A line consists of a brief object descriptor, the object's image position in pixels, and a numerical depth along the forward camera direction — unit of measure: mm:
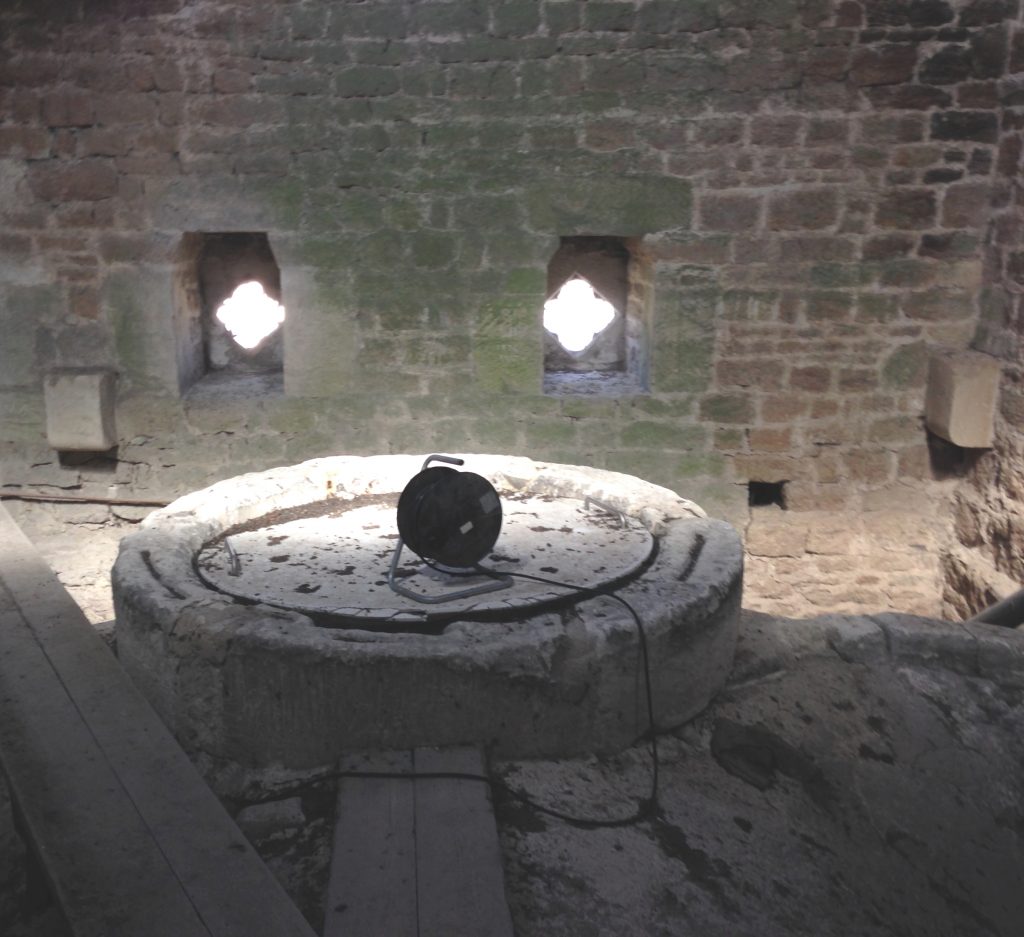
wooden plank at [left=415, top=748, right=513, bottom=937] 2092
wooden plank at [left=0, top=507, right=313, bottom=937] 2008
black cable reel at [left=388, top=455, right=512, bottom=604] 3027
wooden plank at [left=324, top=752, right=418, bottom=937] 2086
